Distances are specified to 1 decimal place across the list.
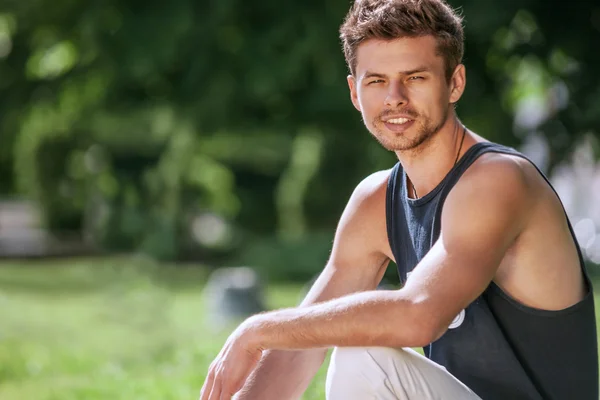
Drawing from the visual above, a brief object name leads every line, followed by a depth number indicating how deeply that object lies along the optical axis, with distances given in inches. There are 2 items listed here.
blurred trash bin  762.8
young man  198.4
